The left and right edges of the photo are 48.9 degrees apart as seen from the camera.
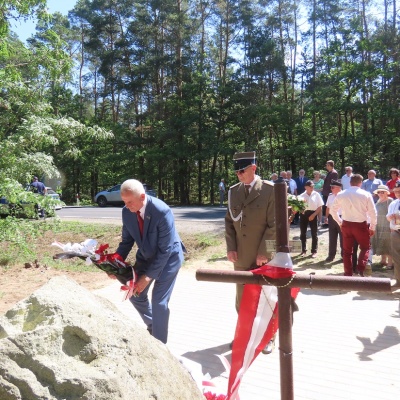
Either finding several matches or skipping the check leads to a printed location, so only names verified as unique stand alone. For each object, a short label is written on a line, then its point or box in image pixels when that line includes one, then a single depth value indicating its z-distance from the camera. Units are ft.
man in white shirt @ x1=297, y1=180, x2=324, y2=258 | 32.17
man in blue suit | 13.69
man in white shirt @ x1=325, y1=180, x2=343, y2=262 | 30.19
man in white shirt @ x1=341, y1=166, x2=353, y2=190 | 39.89
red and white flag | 9.88
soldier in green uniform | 15.33
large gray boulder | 5.88
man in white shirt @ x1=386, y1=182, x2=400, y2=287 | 20.48
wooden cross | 7.66
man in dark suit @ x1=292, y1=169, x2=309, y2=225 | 46.60
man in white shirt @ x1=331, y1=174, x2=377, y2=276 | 23.71
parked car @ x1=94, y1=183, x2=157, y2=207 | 89.71
